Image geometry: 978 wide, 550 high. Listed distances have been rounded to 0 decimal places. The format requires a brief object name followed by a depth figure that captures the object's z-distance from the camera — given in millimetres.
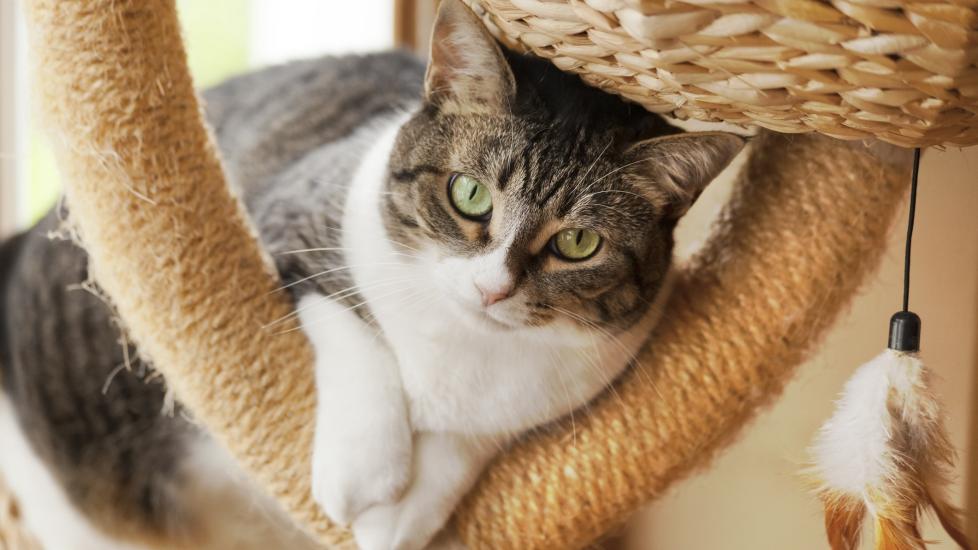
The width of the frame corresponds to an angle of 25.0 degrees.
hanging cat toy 660
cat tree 706
